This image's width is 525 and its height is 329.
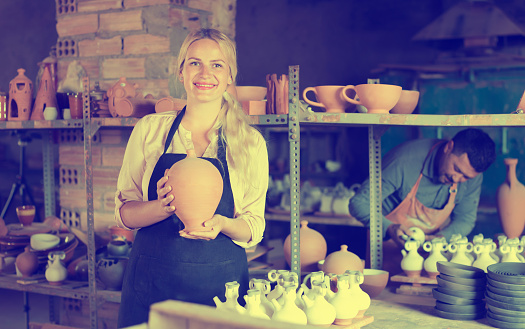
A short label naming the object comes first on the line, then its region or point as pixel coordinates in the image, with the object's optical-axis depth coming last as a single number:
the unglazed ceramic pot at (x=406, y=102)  2.83
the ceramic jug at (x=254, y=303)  2.10
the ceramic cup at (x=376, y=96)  2.62
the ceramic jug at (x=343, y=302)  2.25
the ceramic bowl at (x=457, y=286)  2.46
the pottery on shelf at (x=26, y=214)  3.74
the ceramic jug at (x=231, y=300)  2.08
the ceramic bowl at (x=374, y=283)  2.74
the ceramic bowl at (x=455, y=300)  2.45
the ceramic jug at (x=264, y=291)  2.17
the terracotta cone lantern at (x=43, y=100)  3.46
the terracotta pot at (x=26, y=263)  3.36
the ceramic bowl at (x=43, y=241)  3.47
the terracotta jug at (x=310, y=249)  2.96
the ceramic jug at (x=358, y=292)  2.30
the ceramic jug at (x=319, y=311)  2.19
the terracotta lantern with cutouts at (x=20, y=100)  3.48
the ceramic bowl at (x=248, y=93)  2.86
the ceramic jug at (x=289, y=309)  2.10
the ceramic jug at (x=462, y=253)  2.73
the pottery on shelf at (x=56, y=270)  3.28
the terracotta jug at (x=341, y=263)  2.71
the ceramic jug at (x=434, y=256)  2.83
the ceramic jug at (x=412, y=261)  2.85
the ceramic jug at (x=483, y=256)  2.69
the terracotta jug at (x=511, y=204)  3.22
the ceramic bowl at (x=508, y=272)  2.32
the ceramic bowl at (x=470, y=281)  2.46
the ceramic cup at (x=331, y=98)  2.70
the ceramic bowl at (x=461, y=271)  2.47
